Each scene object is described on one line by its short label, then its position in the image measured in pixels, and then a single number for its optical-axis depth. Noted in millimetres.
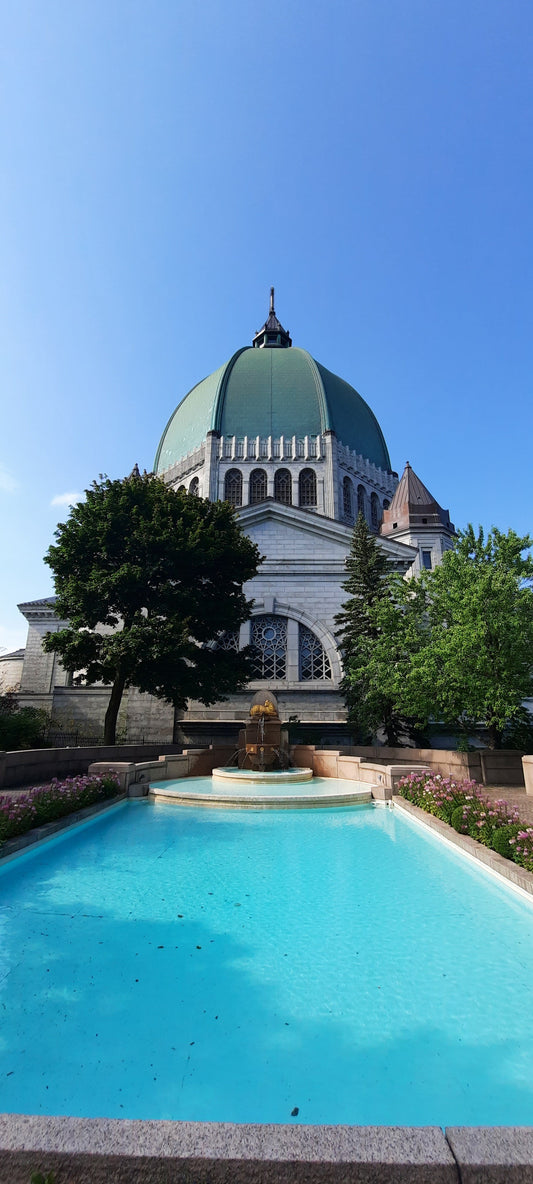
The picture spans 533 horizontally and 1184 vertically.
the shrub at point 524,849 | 6699
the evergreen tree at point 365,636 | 21109
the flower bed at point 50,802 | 8211
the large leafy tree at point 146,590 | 18516
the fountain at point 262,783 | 11836
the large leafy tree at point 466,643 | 14625
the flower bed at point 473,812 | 7094
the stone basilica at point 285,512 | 26516
